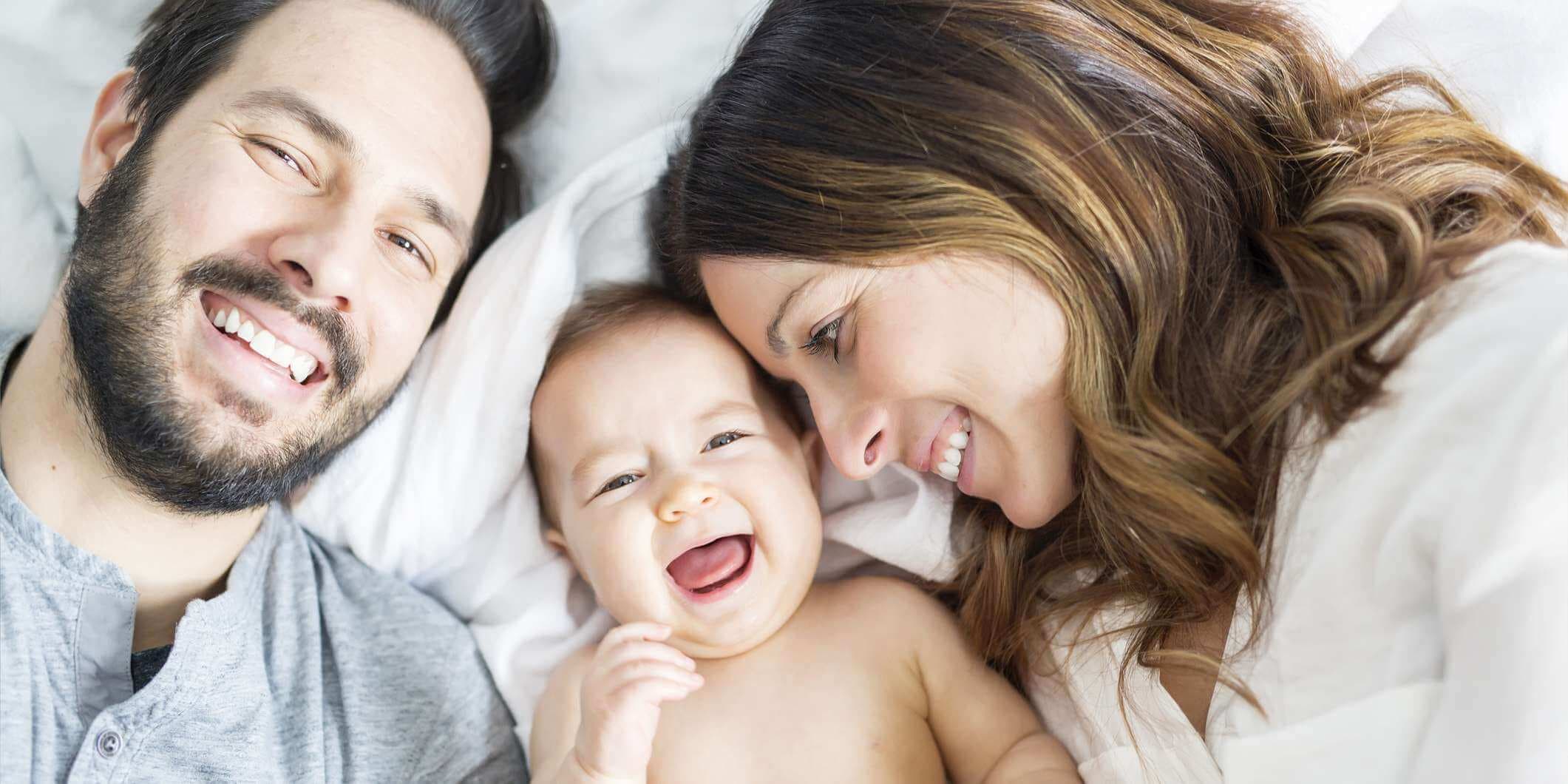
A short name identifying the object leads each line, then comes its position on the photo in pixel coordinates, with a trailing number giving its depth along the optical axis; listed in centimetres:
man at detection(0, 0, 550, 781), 75
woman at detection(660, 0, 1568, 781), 68
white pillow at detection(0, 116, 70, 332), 88
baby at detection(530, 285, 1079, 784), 78
